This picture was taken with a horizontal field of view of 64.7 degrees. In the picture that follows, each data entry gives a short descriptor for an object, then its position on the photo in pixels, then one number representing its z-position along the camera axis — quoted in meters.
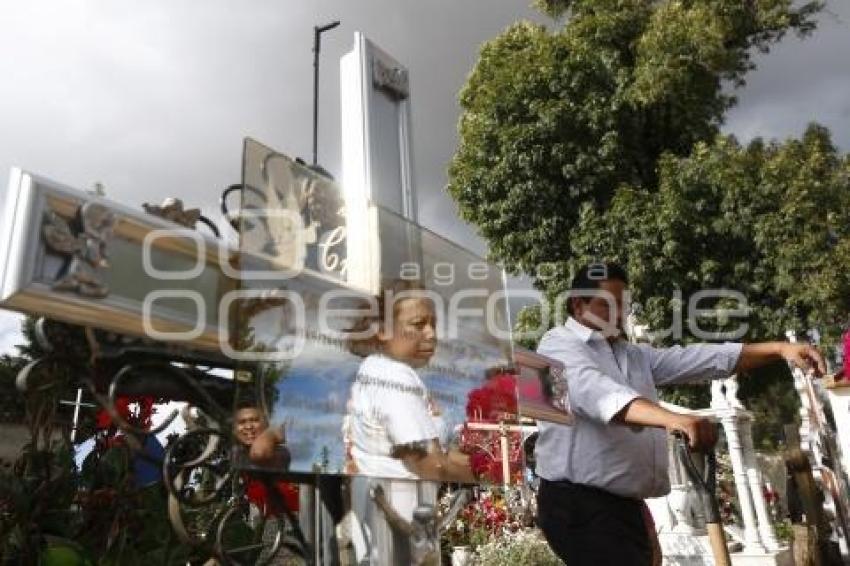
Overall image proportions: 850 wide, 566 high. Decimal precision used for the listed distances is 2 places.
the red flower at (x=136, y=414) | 1.91
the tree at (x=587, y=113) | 8.75
